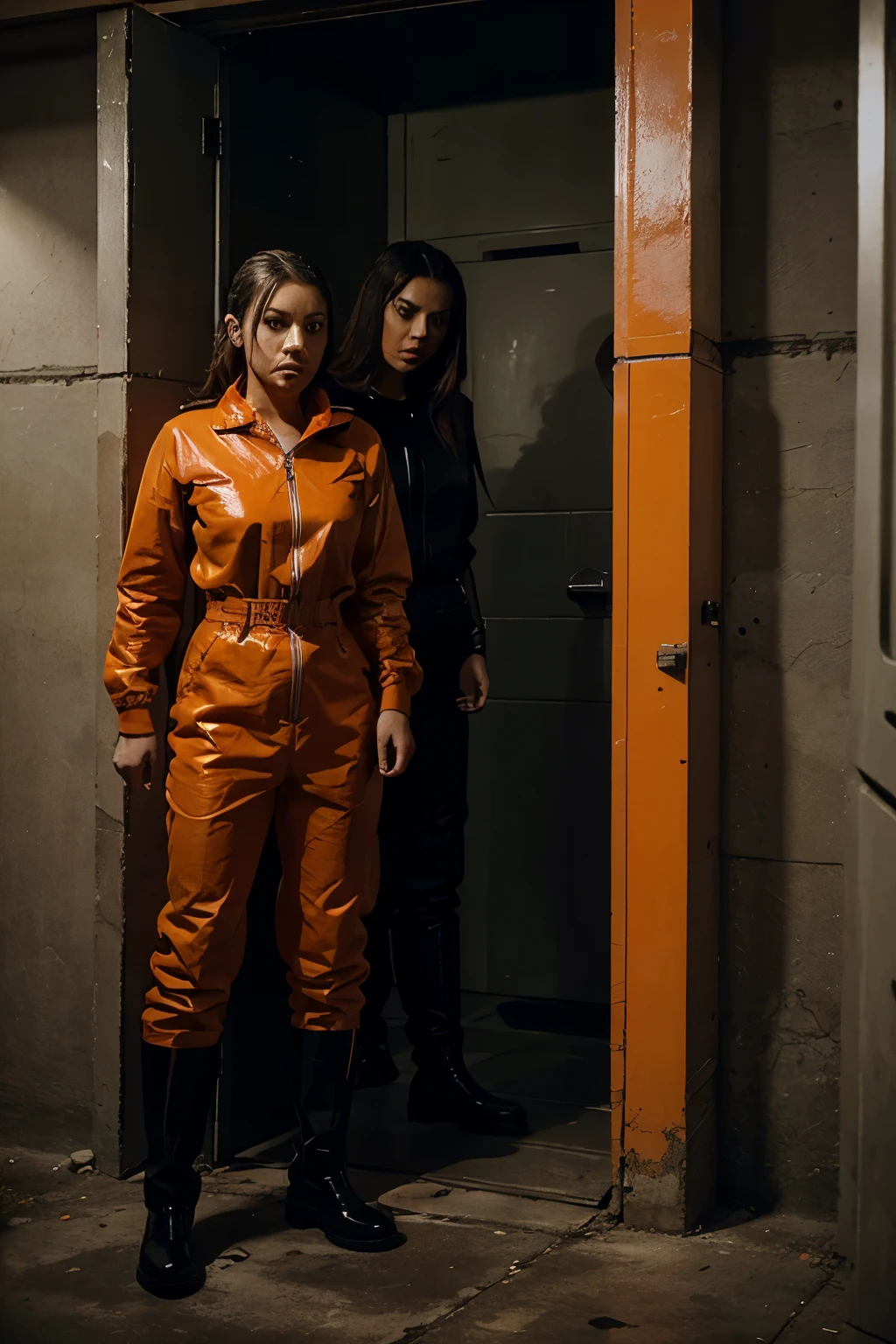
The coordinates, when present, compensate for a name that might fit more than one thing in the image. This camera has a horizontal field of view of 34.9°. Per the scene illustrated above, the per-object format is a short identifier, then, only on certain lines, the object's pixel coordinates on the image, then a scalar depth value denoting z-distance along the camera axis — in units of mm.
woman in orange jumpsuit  2609
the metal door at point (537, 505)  3994
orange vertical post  2666
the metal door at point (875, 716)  1730
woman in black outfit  3227
